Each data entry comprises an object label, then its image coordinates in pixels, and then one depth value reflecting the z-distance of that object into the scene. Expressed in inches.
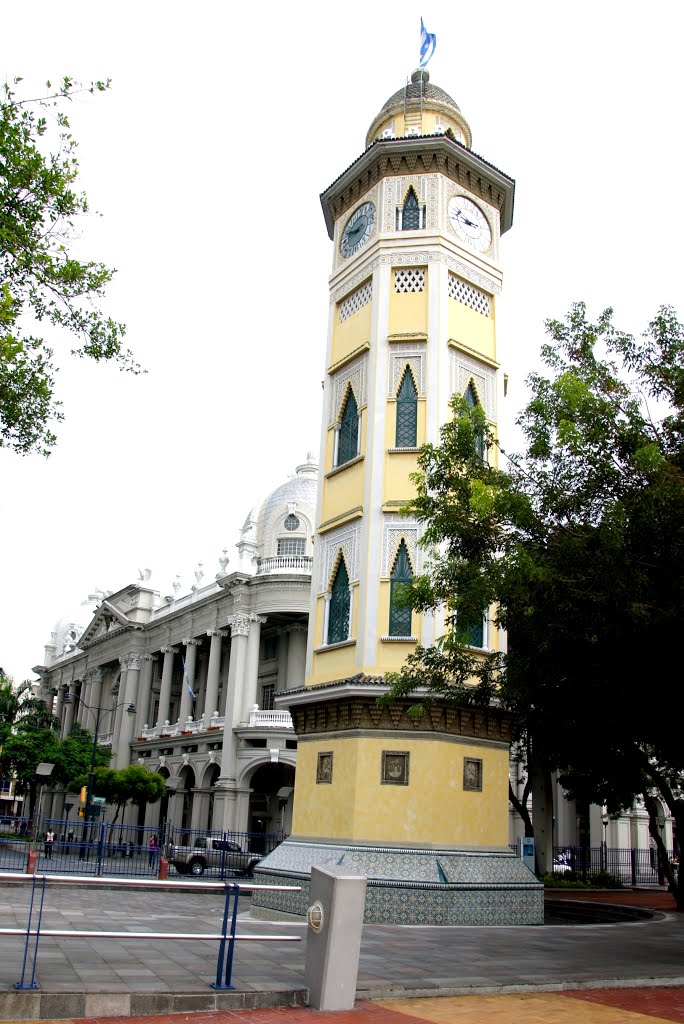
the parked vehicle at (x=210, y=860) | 1189.3
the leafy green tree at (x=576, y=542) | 491.2
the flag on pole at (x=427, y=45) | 923.4
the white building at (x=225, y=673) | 1734.7
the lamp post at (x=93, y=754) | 1589.8
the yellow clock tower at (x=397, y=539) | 655.1
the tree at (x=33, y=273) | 467.2
